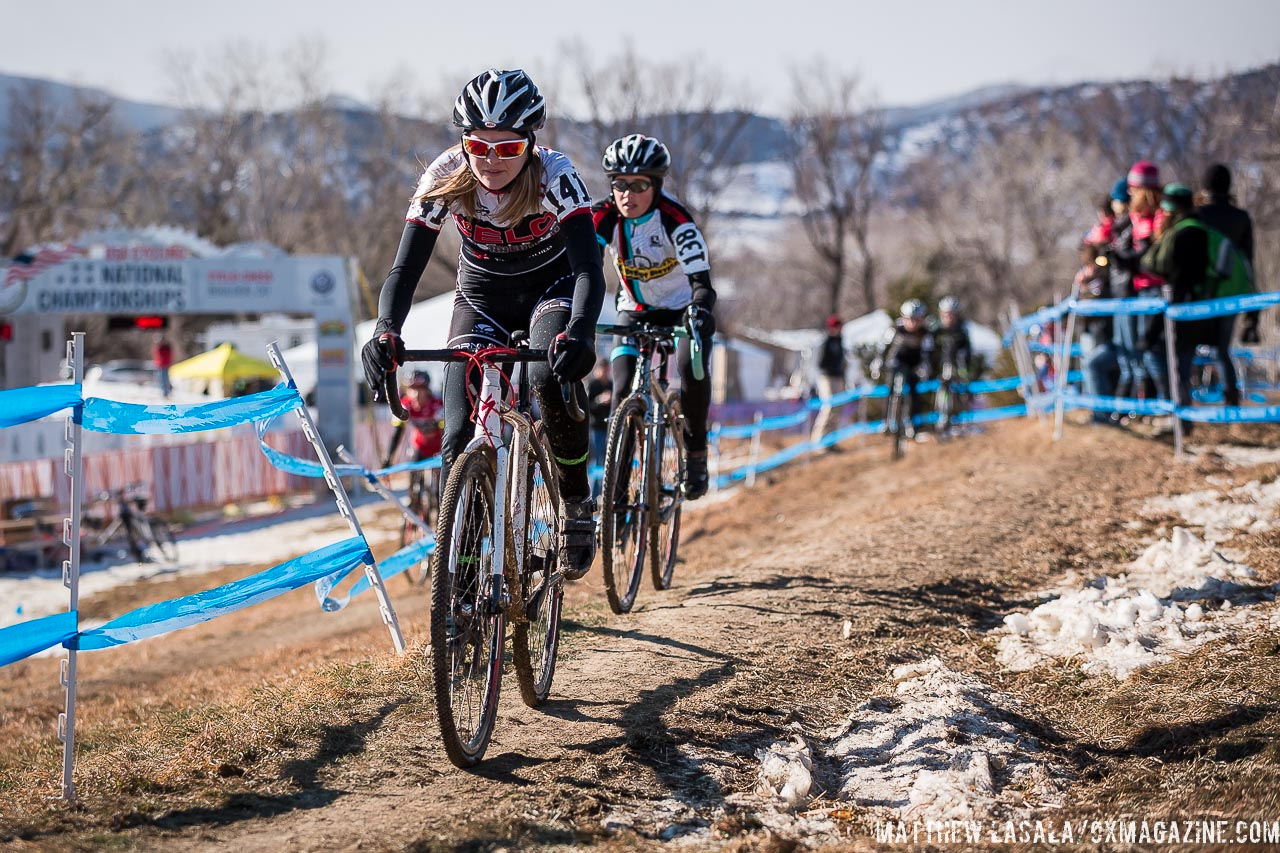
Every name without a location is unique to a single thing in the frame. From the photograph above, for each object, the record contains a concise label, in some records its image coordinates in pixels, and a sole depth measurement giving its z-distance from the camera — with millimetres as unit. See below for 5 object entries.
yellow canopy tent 30656
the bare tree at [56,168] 49625
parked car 44156
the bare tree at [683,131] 41469
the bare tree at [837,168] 51188
